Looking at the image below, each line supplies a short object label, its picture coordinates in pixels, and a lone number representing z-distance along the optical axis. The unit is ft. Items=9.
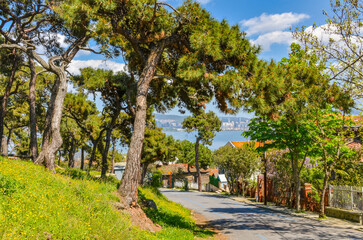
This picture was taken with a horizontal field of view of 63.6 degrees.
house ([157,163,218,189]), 221.91
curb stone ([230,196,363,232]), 46.05
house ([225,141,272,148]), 179.96
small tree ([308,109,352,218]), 56.08
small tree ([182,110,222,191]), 159.22
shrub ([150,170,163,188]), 82.41
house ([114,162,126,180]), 175.77
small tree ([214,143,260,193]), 111.24
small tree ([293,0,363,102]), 37.83
